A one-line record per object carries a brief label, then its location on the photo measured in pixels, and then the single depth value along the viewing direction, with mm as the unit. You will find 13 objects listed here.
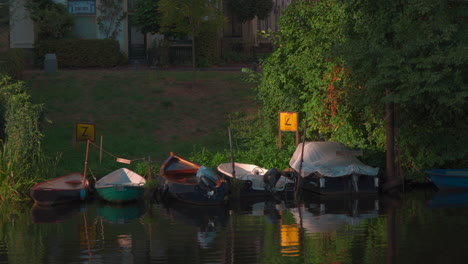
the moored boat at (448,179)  27062
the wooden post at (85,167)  25766
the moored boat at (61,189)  24859
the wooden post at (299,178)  26844
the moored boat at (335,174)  26703
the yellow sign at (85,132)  27797
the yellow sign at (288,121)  29336
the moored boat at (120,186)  25219
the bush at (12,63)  34656
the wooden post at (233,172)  26219
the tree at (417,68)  25094
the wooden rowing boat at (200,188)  24875
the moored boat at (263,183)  26125
